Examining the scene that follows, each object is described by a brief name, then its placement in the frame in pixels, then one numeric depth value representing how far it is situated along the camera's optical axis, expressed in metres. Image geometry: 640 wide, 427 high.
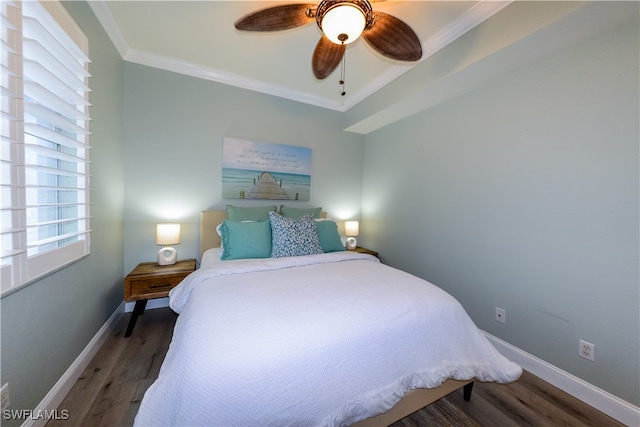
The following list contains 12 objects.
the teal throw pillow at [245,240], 2.04
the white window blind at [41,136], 0.92
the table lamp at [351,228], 3.14
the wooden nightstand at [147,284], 1.94
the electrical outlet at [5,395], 0.93
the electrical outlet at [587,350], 1.44
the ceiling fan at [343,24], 1.24
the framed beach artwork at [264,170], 2.69
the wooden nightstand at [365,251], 3.01
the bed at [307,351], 0.81
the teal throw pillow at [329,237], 2.38
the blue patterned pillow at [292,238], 2.08
